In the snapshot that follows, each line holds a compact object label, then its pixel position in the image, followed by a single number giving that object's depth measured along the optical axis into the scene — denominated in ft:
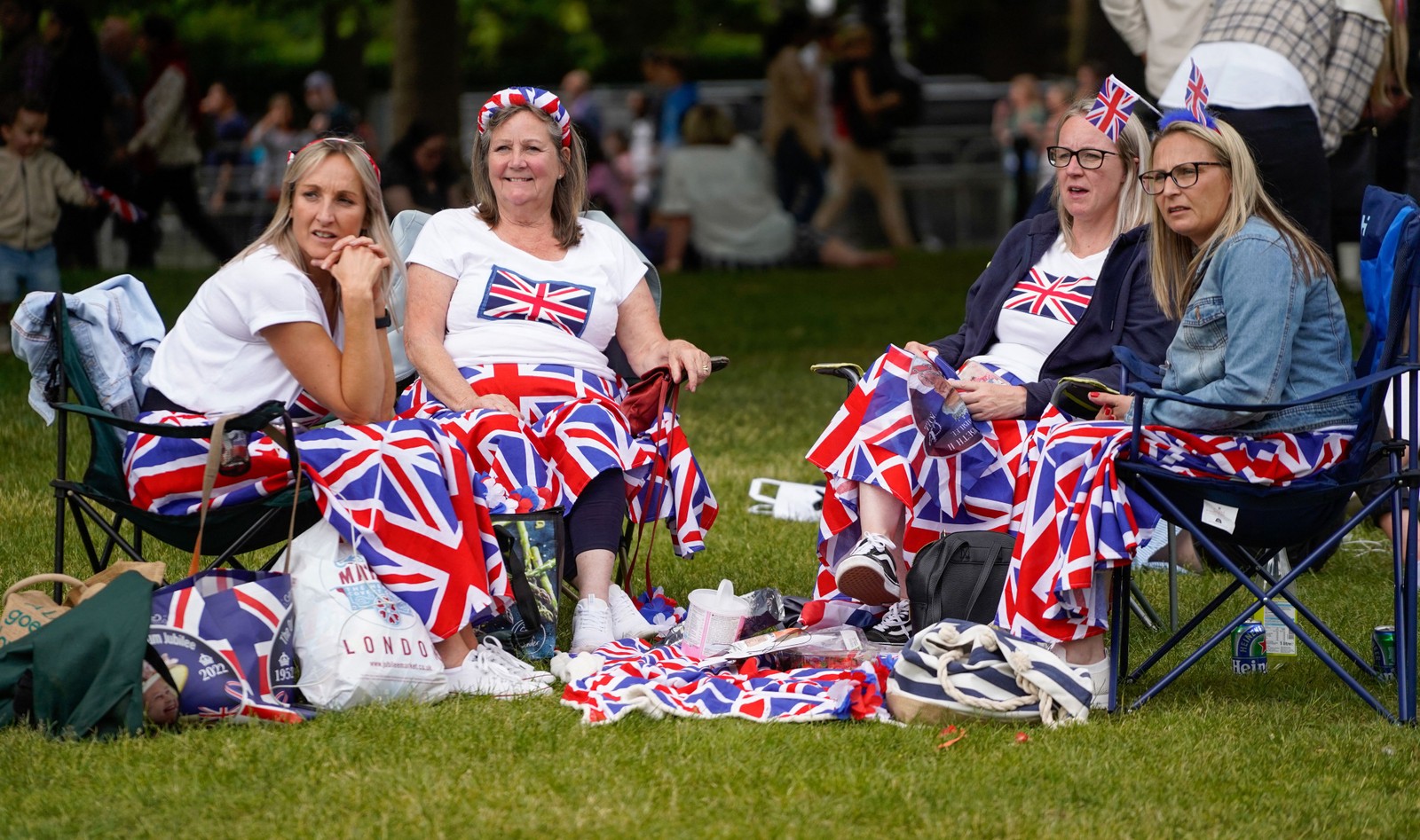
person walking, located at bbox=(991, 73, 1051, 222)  114.32
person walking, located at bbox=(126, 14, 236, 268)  89.10
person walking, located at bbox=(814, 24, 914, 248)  111.96
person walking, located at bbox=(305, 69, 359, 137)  106.93
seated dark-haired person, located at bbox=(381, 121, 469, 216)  80.18
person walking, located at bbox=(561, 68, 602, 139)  117.29
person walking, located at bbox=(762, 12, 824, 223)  107.45
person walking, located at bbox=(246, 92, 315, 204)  113.39
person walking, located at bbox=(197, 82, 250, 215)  113.39
